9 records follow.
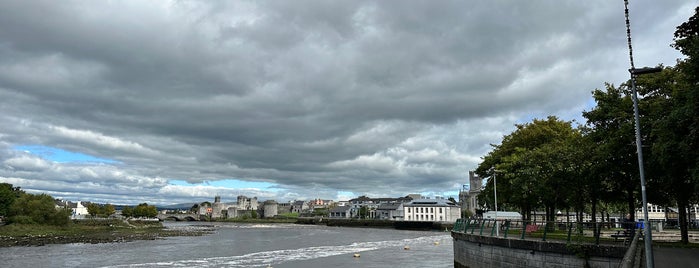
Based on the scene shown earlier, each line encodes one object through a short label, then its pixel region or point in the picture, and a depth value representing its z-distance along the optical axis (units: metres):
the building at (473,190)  187.24
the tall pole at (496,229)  29.58
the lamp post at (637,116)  14.48
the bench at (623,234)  22.81
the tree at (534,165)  37.86
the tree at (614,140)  29.02
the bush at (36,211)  101.19
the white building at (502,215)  54.31
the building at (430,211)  188.25
